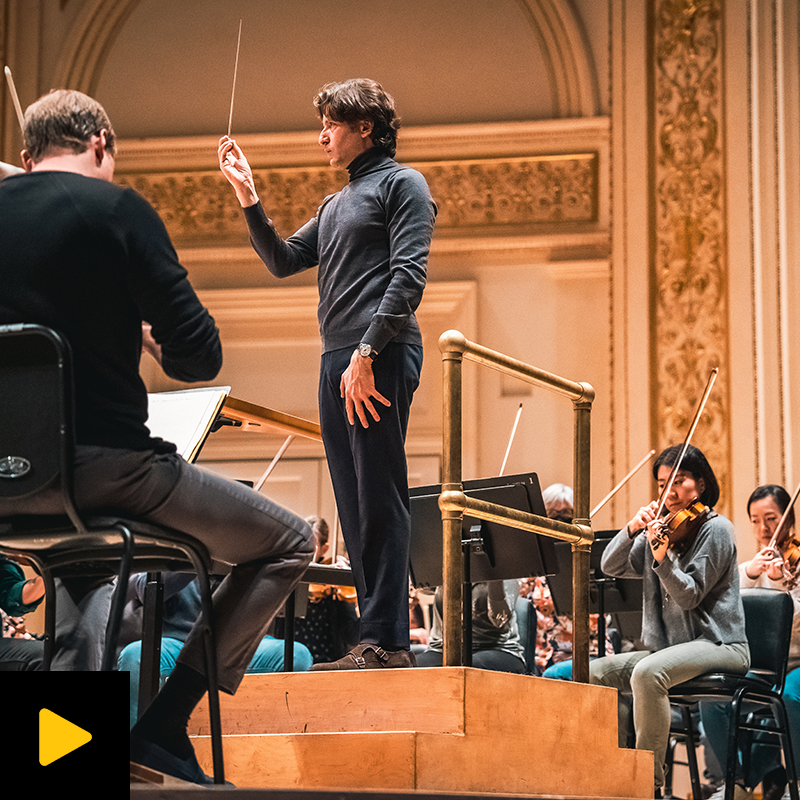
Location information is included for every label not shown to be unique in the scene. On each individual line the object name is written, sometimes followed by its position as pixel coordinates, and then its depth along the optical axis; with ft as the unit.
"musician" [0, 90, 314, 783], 11.65
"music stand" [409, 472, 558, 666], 21.31
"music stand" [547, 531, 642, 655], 25.71
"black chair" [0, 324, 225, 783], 11.19
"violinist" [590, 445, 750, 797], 22.39
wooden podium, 14.10
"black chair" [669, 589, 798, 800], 22.49
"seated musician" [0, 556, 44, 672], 20.62
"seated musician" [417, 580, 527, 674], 25.34
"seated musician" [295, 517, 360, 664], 27.32
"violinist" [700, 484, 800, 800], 25.59
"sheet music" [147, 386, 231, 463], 15.87
